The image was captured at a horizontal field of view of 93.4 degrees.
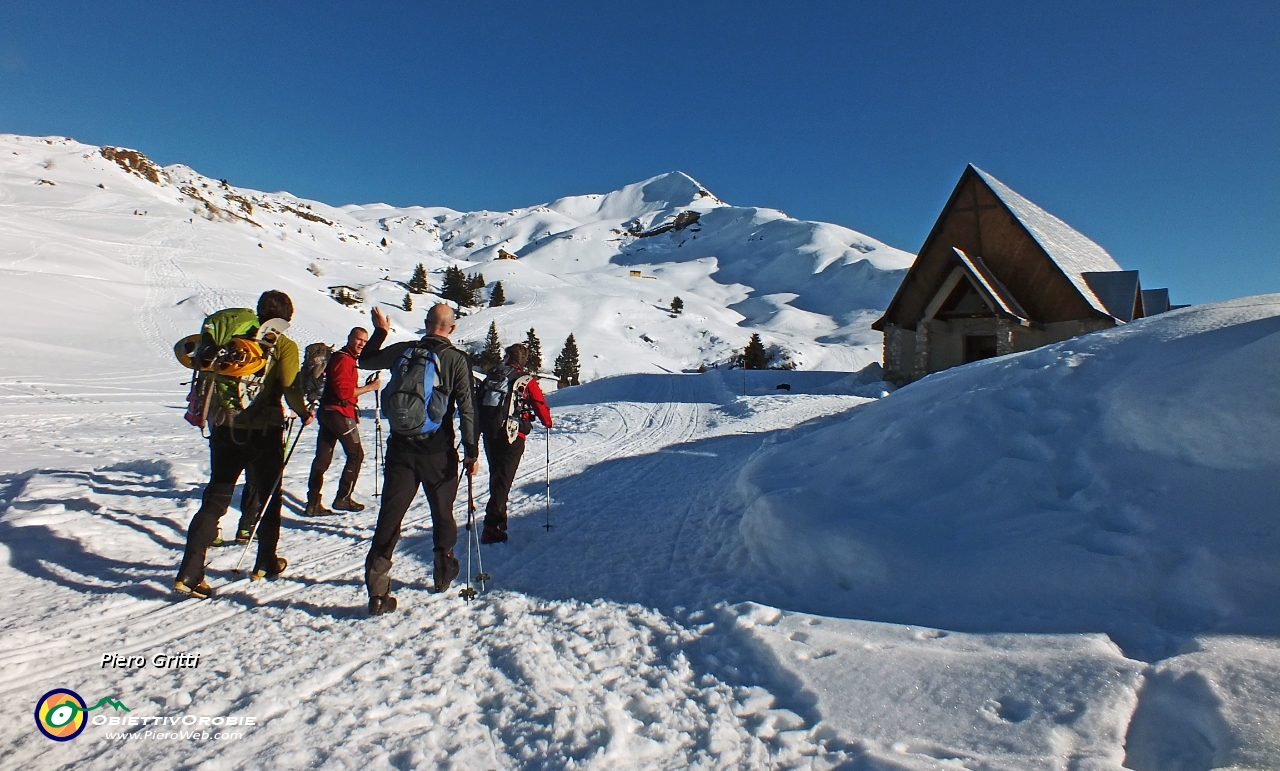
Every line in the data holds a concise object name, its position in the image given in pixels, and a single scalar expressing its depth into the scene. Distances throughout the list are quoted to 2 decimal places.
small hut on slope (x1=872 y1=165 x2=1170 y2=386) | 16.77
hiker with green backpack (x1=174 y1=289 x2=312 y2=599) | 3.95
